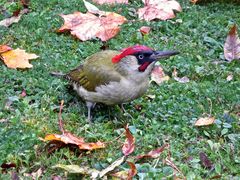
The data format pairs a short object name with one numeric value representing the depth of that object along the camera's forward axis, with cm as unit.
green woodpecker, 551
